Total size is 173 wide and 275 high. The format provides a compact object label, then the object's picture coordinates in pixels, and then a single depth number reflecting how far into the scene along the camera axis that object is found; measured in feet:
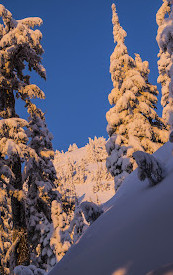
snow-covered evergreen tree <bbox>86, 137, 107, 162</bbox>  573.33
